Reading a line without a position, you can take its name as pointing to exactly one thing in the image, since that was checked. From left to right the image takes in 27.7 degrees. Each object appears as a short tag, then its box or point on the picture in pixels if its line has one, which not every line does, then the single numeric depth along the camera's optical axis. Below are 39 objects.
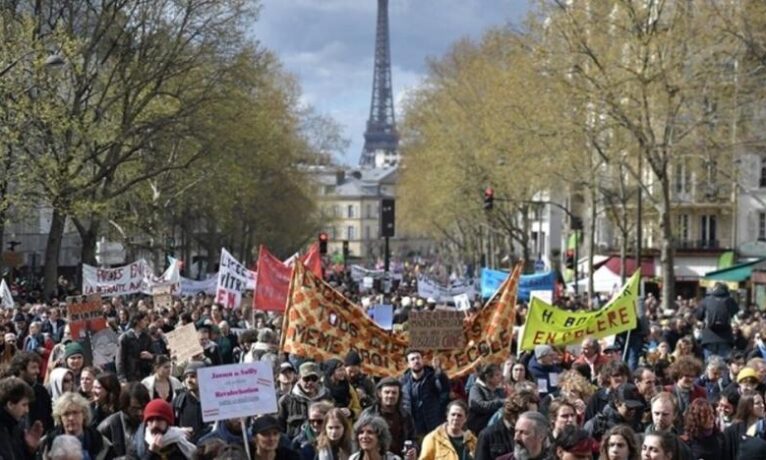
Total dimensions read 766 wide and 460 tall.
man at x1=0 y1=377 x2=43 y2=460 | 9.38
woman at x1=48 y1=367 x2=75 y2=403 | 11.94
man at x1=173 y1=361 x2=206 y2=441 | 11.66
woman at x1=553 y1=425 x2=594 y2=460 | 8.16
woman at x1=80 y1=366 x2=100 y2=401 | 11.77
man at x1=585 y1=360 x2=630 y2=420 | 11.81
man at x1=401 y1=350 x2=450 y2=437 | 12.89
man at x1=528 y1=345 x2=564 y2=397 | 14.24
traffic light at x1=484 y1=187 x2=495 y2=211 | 48.81
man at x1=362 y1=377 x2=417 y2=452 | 11.59
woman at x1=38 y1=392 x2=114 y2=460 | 9.41
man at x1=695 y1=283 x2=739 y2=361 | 21.19
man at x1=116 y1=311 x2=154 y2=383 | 16.25
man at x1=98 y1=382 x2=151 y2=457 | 10.28
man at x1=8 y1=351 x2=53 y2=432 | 11.39
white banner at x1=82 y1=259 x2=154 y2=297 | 27.48
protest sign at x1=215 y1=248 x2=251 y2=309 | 25.17
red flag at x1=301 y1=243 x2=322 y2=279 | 26.42
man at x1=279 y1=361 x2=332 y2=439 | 11.85
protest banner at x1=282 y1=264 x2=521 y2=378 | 14.71
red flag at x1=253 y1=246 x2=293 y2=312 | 23.03
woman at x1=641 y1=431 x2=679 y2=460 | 8.36
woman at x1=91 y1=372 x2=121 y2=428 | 11.00
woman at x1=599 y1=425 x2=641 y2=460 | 8.41
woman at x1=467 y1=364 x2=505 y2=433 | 12.16
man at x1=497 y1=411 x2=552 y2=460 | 8.87
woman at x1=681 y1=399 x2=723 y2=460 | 10.02
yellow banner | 16.97
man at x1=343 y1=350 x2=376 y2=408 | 13.93
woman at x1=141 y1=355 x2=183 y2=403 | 12.27
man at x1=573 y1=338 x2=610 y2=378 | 14.98
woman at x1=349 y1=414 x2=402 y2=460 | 9.29
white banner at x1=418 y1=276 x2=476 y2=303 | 34.84
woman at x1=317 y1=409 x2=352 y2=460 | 9.71
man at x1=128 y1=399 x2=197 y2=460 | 9.15
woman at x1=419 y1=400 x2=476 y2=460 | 10.20
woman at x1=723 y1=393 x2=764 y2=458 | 10.20
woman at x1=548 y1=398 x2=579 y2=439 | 10.07
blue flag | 34.00
